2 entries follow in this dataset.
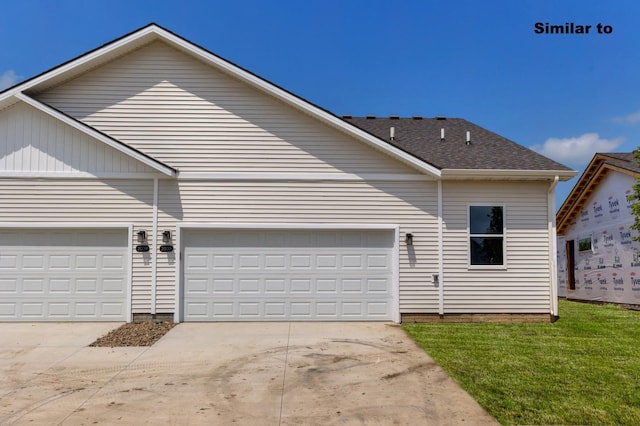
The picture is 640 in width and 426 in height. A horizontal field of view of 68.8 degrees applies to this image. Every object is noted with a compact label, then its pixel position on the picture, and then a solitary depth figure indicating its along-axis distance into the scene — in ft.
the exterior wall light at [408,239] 35.04
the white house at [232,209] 34.09
